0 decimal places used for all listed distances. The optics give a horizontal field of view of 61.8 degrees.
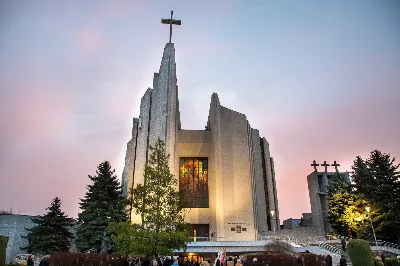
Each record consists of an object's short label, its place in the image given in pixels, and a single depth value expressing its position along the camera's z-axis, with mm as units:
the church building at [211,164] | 35781
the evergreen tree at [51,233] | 25938
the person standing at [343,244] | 21531
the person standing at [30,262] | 14094
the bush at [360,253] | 12977
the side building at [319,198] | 36641
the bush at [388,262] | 14547
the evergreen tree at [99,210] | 26266
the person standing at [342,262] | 13992
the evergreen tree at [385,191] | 25859
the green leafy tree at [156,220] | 16109
